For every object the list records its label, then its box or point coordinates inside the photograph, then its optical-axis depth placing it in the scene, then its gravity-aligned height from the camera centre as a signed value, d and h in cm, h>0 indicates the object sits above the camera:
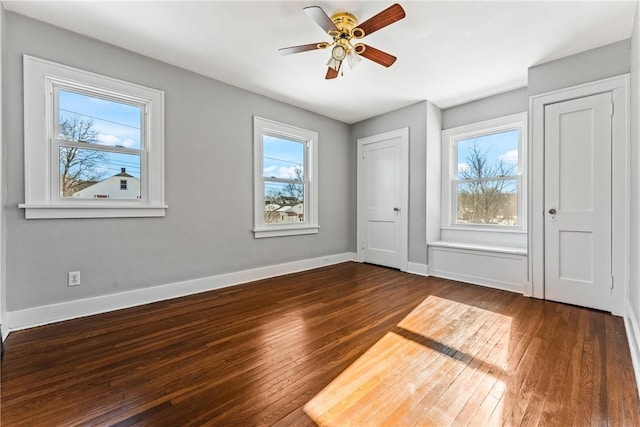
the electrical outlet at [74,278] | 248 -60
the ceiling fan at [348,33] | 200 +144
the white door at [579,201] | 264 +11
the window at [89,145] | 232 +63
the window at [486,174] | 368 +55
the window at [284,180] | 388 +50
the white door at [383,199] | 440 +23
